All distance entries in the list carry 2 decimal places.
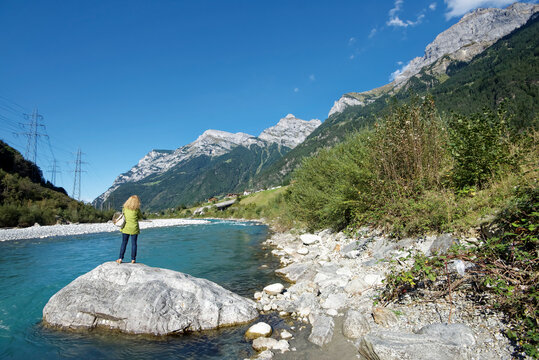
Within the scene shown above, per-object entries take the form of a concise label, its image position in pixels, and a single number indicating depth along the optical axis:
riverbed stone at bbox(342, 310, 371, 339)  5.93
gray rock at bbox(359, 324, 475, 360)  4.24
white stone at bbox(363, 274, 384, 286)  7.64
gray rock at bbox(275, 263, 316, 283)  11.46
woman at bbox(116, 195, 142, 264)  9.27
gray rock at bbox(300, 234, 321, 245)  17.08
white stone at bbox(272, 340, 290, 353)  6.11
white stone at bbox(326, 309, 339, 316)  7.27
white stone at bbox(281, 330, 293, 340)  6.66
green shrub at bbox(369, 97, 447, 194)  9.97
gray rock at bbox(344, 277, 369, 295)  7.84
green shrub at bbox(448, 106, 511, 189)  7.96
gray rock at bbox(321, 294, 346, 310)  7.62
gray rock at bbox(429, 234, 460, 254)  6.86
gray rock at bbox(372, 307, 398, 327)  5.73
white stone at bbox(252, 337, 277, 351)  6.35
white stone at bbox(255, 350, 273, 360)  5.82
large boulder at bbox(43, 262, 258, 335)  7.43
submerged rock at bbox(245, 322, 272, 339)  6.99
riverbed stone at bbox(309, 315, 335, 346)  6.15
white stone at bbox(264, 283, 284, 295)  10.13
